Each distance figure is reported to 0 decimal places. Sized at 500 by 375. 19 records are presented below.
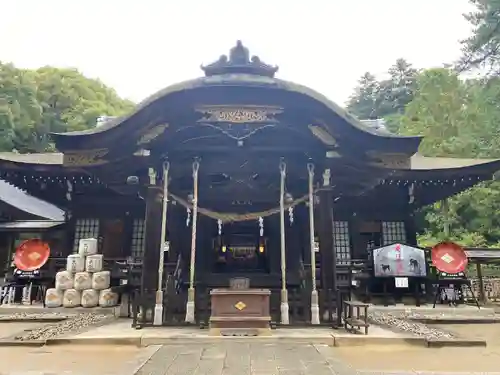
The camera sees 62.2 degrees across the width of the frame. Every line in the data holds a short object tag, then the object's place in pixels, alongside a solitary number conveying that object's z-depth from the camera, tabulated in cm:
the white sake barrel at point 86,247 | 1155
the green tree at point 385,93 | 4697
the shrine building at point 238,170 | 767
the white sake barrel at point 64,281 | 1130
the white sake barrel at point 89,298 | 1098
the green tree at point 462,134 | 2061
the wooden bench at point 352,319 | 660
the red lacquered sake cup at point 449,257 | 1184
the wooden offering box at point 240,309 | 657
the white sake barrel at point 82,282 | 1117
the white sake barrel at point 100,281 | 1118
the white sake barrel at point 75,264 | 1134
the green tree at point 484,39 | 2088
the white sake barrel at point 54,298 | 1122
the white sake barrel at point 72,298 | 1105
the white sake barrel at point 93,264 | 1132
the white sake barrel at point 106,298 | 1116
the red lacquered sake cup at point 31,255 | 1226
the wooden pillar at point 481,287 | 1252
